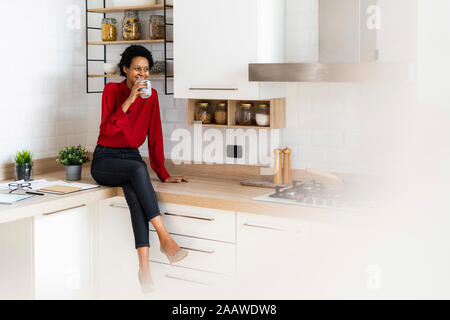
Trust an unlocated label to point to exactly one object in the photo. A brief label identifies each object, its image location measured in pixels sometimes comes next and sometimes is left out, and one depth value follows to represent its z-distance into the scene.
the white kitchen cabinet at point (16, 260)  3.09
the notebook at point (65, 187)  3.26
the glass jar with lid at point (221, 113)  3.55
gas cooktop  2.83
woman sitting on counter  3.17
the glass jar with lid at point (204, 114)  3.59
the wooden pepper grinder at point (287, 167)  3.42
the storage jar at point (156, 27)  3.76
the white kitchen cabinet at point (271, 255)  2.88
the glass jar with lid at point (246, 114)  3.47
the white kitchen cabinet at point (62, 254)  3.12
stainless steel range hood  2.81
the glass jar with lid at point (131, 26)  3.83
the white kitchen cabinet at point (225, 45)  3.20
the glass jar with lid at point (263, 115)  3.42
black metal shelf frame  3.60
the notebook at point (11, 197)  2.99
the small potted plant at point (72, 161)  3.67
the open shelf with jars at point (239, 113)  3.41
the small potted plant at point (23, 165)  3.58
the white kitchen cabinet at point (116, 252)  3.43
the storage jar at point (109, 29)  3.93
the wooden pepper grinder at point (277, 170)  3.43
